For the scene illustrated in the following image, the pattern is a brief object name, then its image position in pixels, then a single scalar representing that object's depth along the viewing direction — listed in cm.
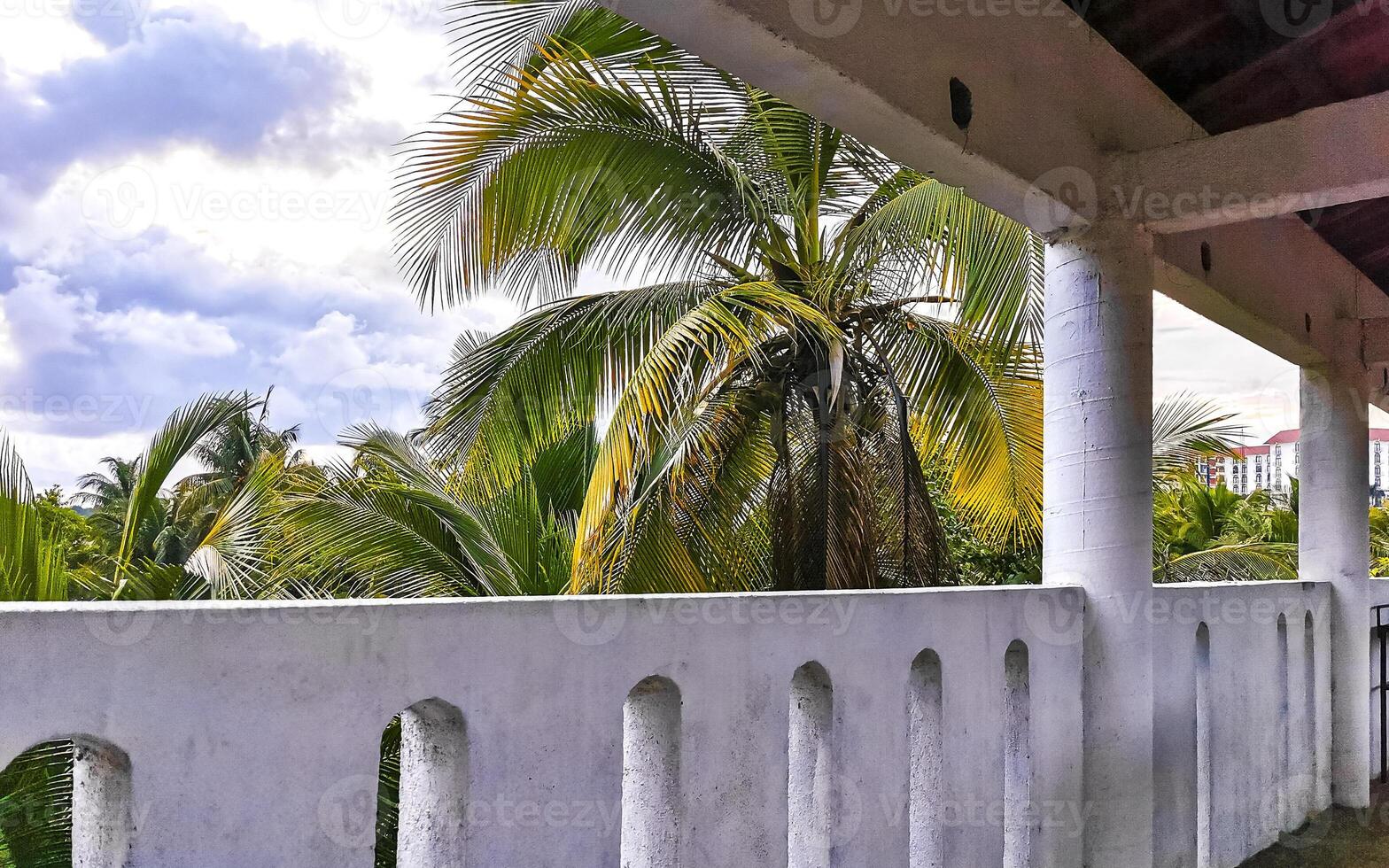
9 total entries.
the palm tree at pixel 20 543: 425
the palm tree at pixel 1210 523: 1319
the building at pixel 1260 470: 1555
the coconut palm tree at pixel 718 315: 571
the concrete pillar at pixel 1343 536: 534
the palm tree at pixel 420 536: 666
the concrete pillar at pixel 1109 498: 323
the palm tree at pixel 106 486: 3073
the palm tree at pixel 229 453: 2669
